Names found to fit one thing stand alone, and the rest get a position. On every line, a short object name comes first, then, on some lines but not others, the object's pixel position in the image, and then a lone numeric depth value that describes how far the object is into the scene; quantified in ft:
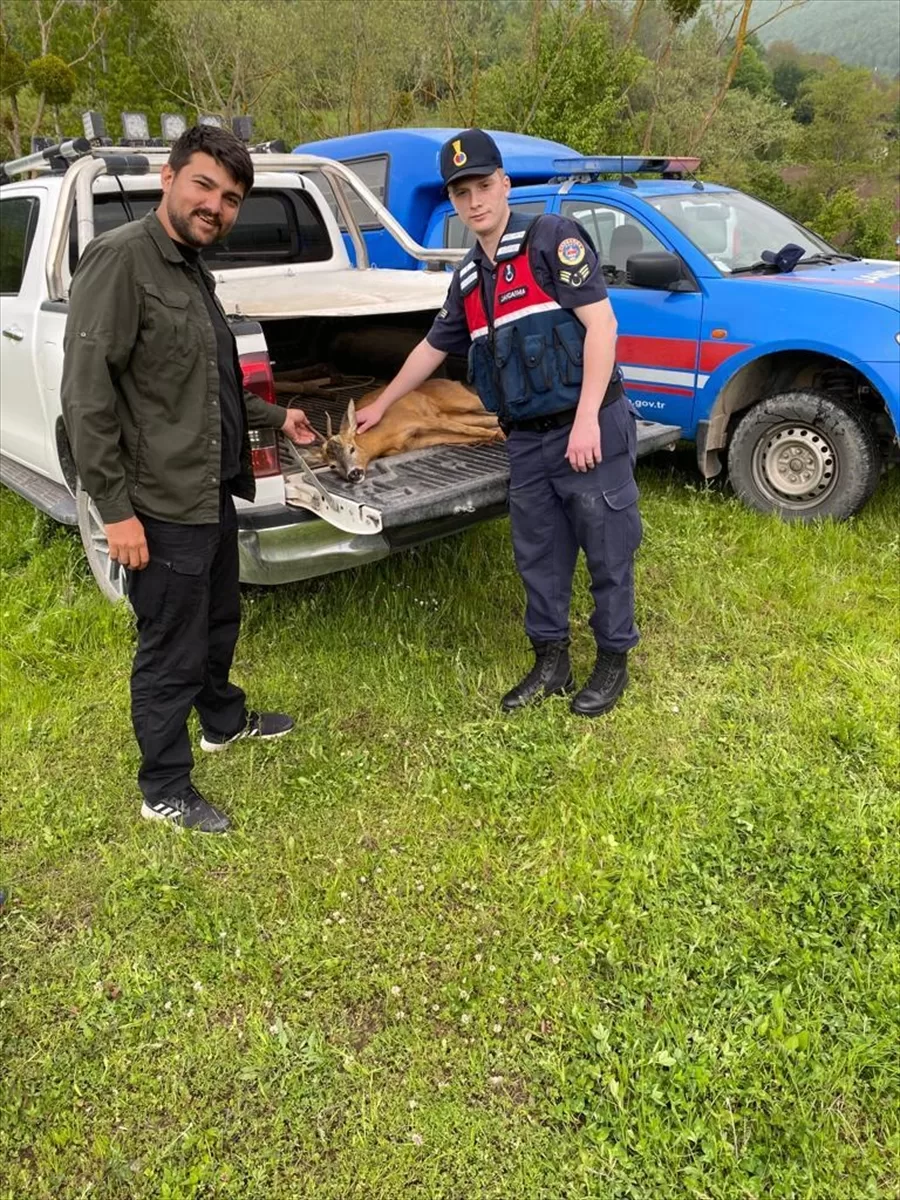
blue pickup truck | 15.65
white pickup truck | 10.62
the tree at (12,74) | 57.57
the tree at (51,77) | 54.80
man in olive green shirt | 7.75
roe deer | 11.34
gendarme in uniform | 9.41
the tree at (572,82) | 48.11
